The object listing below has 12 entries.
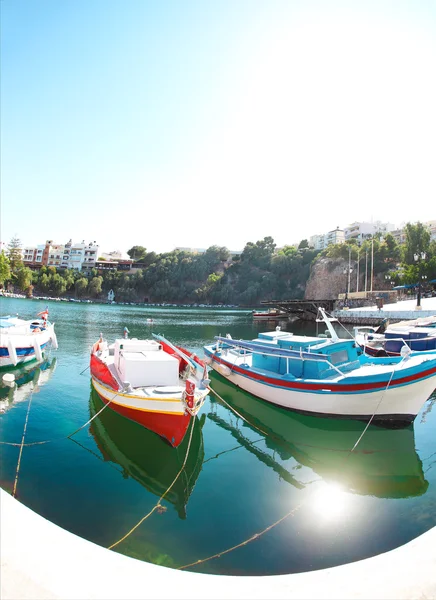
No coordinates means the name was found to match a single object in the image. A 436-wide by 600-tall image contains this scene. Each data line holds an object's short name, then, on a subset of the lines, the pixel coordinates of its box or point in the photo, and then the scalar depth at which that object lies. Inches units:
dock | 2336.6
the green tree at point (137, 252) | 5707.7
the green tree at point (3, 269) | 2571.4
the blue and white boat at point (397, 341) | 786.2
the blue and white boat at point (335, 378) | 449.7
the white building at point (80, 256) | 5152.6
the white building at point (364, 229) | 4579.2
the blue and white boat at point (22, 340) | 674.8
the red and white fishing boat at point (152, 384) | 358.3
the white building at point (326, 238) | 5029.5
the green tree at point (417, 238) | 2645.2
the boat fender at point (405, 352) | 469.1
